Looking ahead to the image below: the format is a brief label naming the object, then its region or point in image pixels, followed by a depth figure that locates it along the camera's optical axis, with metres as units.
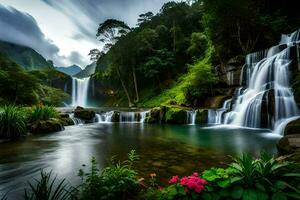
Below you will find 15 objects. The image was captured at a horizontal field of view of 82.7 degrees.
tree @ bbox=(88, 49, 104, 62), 22.14
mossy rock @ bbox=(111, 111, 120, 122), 14.19
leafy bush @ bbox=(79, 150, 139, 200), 2.10
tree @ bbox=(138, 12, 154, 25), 28.34
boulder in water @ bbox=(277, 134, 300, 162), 4.18
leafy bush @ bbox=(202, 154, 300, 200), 1.78
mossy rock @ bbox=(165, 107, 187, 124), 12.57
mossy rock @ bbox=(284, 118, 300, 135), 5.69
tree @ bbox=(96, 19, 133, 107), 22.27
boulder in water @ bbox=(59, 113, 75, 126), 11.77
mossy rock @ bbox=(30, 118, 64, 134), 9.12
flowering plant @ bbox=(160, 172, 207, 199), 1.83
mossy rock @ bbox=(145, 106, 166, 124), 13.39
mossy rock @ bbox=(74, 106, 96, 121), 13.52
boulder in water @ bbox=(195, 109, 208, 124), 12.11
